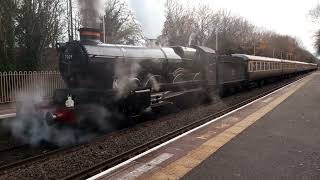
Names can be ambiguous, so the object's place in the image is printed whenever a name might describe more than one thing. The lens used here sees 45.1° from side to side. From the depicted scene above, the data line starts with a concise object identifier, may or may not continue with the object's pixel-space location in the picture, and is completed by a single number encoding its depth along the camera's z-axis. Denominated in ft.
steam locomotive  34.83
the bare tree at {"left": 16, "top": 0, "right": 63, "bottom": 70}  82.12
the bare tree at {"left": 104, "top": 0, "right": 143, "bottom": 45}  146.20
